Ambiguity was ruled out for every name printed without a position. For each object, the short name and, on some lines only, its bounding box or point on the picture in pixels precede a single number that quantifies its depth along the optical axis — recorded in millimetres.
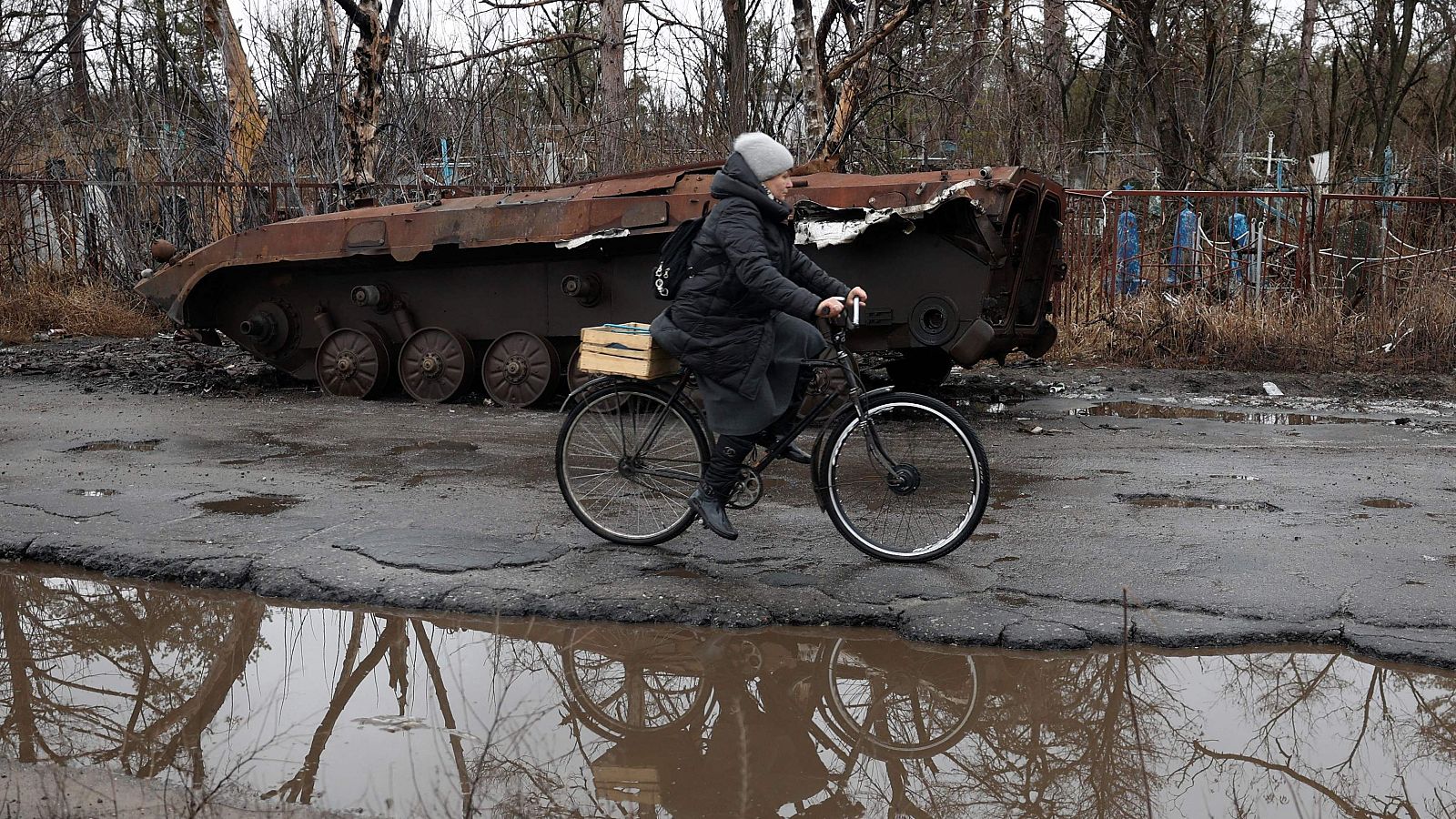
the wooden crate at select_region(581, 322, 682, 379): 4926
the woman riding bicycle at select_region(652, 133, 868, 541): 4664
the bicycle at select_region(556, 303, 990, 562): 4645
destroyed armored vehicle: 8445
